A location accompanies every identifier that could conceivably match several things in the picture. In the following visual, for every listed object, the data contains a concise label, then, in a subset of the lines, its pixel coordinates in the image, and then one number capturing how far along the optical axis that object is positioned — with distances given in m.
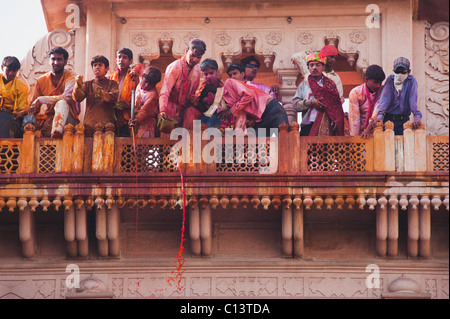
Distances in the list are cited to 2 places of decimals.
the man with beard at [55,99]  17.91
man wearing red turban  18.55
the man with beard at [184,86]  17.59
